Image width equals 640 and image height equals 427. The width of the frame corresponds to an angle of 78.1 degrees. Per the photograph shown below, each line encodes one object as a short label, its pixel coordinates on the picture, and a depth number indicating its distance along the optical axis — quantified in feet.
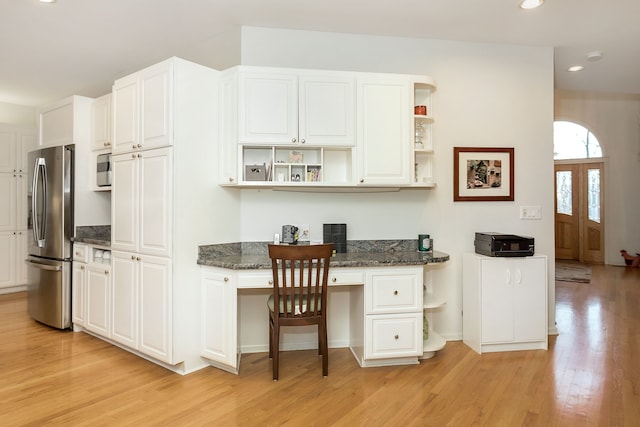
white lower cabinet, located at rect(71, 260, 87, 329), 11.87
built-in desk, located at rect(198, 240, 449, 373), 9.02
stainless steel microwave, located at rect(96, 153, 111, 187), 12.10
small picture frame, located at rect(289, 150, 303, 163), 10.44
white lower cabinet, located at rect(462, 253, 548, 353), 10.56
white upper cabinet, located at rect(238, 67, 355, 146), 9.73
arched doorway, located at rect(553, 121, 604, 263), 24.85
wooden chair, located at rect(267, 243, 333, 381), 8.55
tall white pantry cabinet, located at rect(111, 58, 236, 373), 9.11
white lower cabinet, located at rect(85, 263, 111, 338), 10.92
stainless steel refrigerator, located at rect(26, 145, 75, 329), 12.33
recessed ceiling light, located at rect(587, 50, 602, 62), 12.99
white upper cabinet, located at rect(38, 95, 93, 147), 12.58
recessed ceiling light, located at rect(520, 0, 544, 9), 9.56
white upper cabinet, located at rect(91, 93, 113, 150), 12.02
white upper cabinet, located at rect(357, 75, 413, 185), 10.19
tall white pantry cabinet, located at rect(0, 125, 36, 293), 16.89
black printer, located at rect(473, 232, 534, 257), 10.57
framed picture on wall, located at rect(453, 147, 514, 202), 11.84
